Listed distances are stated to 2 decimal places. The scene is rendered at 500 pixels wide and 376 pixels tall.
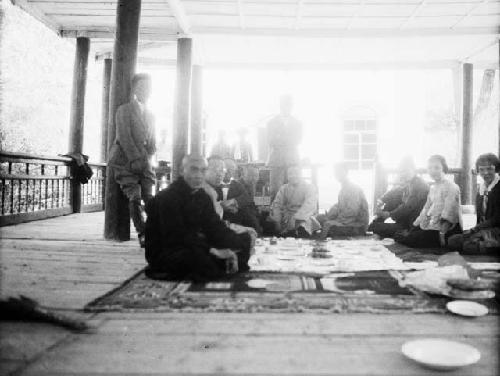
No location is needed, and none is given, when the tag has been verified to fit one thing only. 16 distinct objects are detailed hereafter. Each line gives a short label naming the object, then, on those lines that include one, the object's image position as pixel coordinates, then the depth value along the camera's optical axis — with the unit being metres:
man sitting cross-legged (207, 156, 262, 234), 6.52
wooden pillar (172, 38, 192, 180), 9.13
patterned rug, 2.77
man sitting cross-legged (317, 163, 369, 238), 7.01
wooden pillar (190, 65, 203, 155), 10.59
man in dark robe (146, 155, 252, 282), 3.60
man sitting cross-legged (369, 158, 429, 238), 6.54
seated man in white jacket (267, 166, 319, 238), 6.98
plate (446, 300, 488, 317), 2.59
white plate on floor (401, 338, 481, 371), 1.83
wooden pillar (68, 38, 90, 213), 9.30
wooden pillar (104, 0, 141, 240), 5.57
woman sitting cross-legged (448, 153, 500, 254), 5.00
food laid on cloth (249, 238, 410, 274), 4.04
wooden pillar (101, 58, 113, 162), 10.57
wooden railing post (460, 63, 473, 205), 10.42
